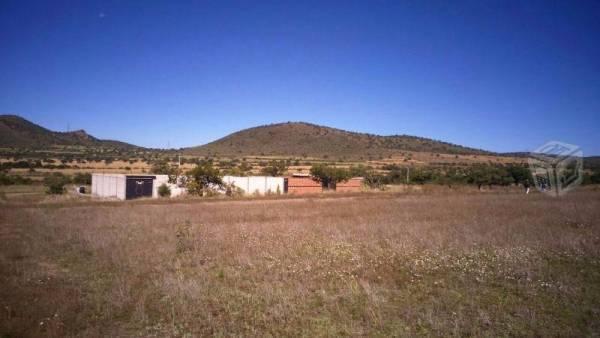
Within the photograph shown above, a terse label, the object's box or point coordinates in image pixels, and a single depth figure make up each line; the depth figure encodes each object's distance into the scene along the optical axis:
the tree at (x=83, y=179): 53.47
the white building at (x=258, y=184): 41.66
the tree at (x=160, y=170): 53.80
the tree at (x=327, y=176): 49.91
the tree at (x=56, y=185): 41.11
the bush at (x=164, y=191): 39.31
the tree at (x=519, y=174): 52.69
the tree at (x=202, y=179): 39.25
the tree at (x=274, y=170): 59.70
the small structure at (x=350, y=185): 49.16
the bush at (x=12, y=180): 50.16
